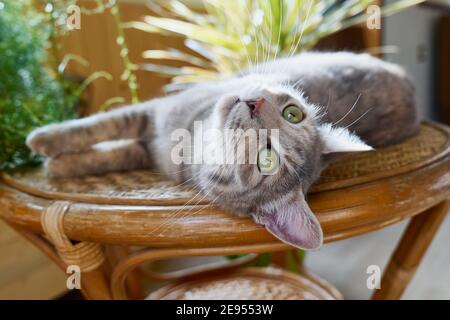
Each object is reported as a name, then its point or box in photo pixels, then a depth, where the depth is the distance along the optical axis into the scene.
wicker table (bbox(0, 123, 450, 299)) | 0.55
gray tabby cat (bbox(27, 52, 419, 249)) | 0.59
